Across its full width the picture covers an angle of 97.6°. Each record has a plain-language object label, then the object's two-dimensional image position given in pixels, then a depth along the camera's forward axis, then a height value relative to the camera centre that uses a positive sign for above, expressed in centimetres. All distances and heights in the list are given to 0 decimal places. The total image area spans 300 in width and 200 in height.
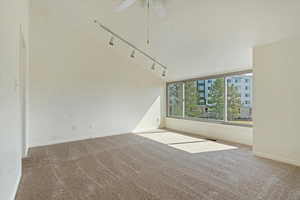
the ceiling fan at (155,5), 195 +143
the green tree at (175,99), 497 +1
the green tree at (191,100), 448 -3
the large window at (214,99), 343 +1
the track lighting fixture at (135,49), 323 +139
